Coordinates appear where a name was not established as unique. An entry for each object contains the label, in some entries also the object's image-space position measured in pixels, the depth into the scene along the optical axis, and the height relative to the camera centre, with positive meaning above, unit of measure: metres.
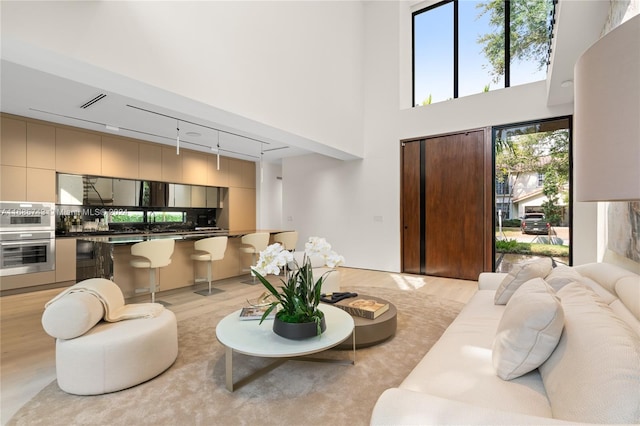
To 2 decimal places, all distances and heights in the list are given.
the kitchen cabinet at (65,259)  4.86 -0.74
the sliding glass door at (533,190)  4.62 +0.37
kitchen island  3.77 -0.70
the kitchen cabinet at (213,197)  7.64 +0.41
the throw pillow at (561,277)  2.02 -0.44
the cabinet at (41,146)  4.65 +1.04
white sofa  0.87 -0.59
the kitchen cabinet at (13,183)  4.40 +0.43
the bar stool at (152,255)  3.71 -0.53
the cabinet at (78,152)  4.96 +1.03
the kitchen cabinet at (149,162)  6.00 +1.03
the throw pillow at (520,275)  2.36 -0.48
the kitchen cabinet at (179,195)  6.83 +0.40
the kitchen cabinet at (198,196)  7.27 +0.41
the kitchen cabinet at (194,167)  6.79 +1.04
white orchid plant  1.99 -0.51
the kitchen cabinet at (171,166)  6.41 +1.01
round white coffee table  1.83 -0.81
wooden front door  5.21 +0.14
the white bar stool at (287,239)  5.76 -0.49
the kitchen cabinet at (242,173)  7.85 +1.05
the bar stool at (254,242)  5.13 -0.49
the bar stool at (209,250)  4.45 -0.55
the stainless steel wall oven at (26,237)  4.41 -0.37
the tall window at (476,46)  5.05 +3.02
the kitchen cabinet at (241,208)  7.89 +0.13
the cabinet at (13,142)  4.41 +1.03
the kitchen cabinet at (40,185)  4.64 +0.44
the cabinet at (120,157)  5.51 +1.03
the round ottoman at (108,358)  1.93 -0.94
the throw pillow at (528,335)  1.28 -0.53
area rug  1.73 -1.15
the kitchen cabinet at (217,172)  7.33 +1.00
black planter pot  1.92 -0.74
